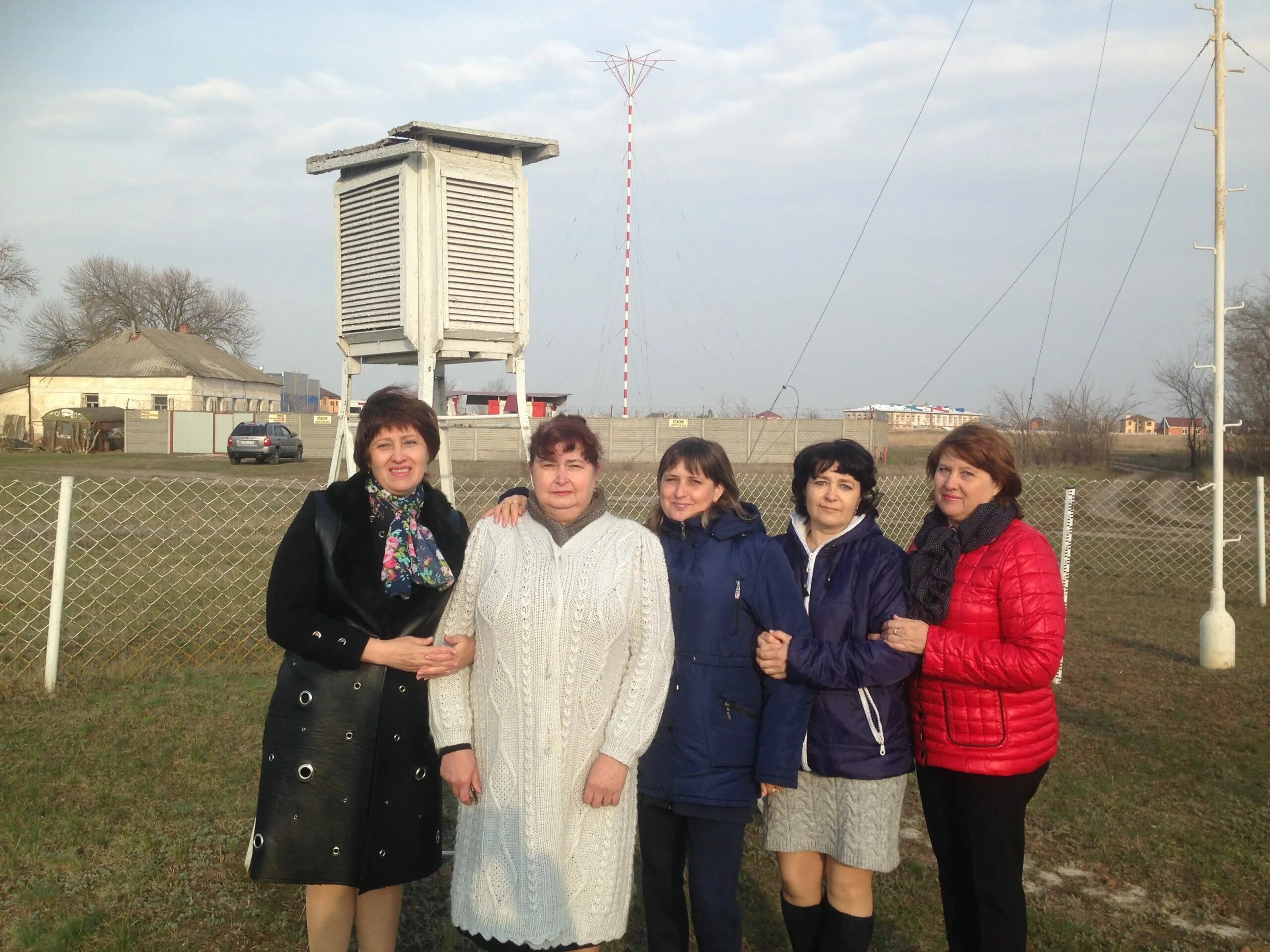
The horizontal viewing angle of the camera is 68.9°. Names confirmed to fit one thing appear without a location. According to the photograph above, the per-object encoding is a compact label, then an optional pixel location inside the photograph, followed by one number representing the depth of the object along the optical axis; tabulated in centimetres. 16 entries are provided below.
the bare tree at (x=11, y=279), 4119
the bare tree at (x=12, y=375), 5109
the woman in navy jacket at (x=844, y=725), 267
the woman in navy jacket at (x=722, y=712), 263
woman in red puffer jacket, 261
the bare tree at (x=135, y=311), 5538
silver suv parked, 3039
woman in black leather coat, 249
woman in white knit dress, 234
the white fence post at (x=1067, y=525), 620
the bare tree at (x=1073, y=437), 2236
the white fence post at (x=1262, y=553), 898
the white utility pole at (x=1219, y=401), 676
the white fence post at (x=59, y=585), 531
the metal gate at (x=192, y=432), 3862
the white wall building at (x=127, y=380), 4750
